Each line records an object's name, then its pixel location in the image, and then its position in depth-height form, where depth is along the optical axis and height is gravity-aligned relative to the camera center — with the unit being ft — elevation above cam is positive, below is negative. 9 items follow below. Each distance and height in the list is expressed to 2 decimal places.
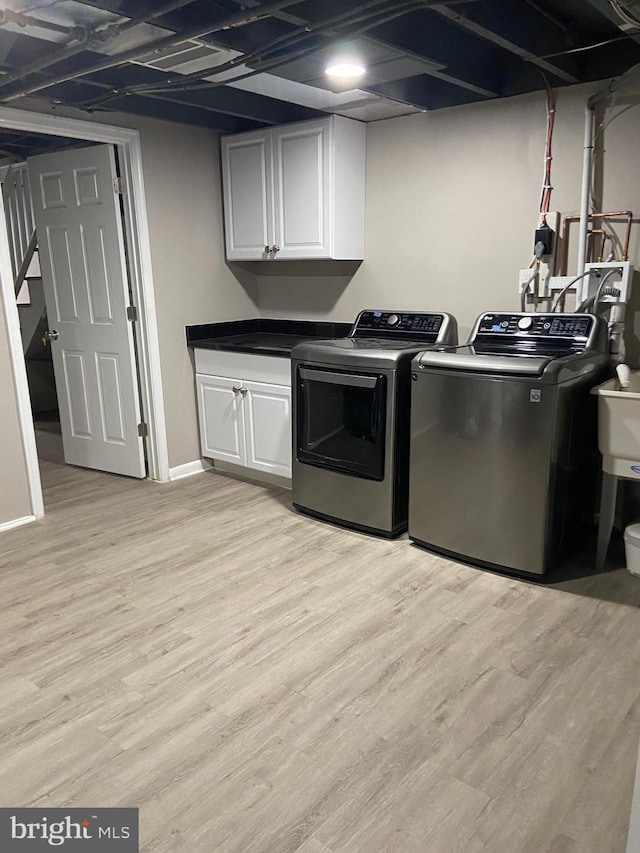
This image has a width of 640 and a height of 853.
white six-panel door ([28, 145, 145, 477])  12.91 -0.69
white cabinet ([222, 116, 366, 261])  12.13 +1.45
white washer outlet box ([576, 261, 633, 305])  9.46 -0.31
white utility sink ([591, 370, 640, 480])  8.35 -2.20
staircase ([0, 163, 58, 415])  17.93 -0.36
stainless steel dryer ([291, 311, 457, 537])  10.10 -2.55
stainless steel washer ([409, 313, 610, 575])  8.57 -2.49
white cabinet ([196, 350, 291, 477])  12.51 -2.94
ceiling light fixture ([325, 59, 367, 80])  9.26 +2.75
